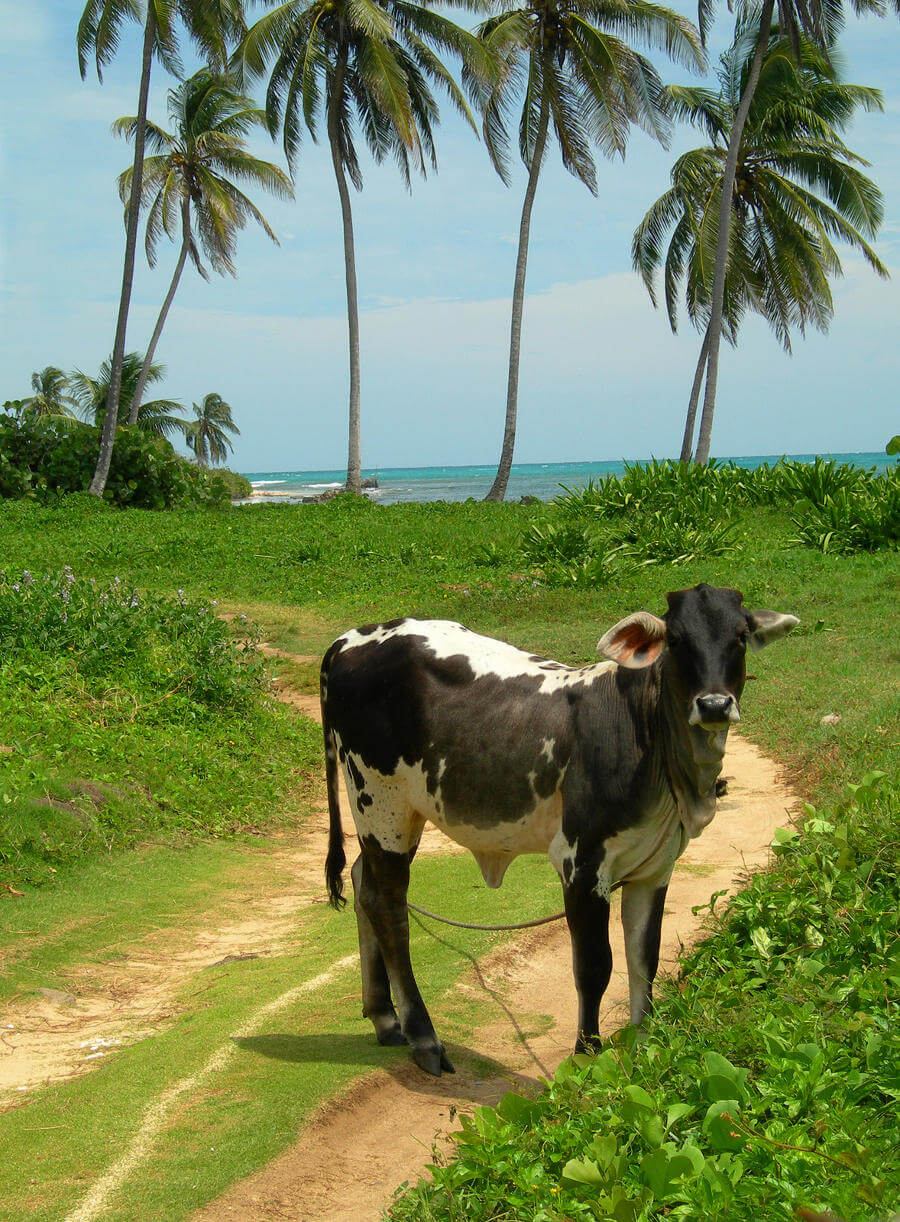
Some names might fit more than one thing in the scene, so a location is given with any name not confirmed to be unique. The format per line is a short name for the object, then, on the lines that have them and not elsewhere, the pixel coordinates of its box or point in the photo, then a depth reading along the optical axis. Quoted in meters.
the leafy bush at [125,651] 10.26
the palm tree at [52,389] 54.88
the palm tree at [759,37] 24.80
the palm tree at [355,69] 27.08
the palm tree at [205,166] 33.50
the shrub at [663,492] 19.58
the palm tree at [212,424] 64.94
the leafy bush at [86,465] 27.38
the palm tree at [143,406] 44.72
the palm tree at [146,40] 25.06
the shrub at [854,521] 16.84
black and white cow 4.41
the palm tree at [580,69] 27.61
